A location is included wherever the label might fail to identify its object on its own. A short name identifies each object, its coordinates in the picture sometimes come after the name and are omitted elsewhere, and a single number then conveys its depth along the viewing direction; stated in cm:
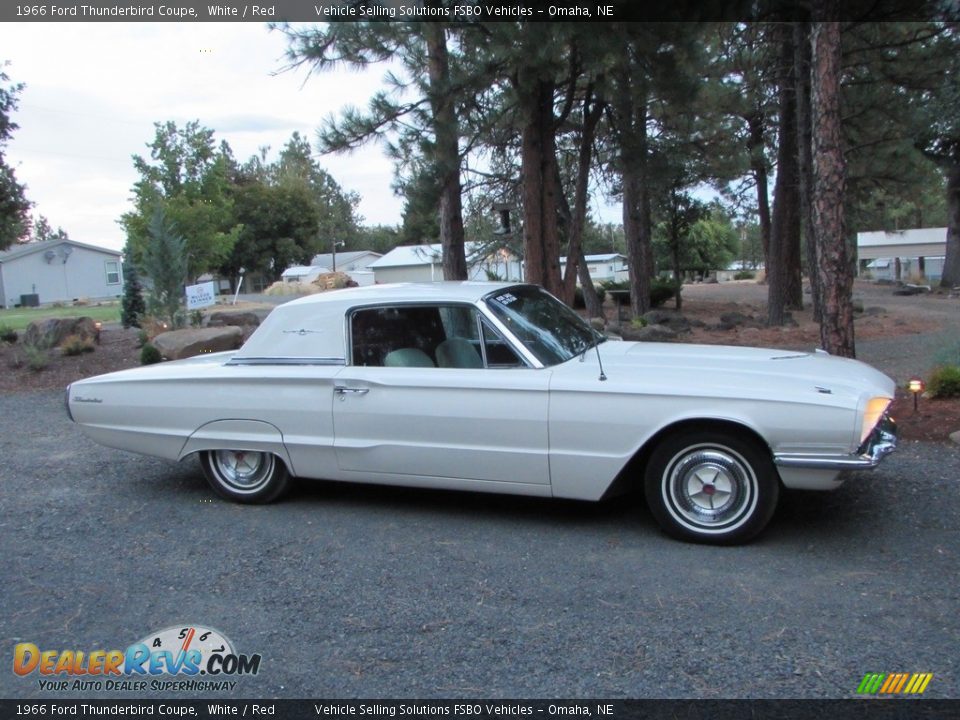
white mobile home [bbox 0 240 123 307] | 4612
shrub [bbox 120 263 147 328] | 2044
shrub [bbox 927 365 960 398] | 748
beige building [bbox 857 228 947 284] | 4509
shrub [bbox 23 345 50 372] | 1266
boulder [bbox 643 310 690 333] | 1669
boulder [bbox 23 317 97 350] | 1426
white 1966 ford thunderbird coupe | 443
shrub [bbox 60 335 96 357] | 1384
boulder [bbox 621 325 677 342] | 1417
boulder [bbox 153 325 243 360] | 1254
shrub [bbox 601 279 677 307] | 2410
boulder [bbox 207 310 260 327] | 1677
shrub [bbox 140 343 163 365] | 1229
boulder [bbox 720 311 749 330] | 1747
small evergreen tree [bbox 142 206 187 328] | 1455
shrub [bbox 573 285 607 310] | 2448
